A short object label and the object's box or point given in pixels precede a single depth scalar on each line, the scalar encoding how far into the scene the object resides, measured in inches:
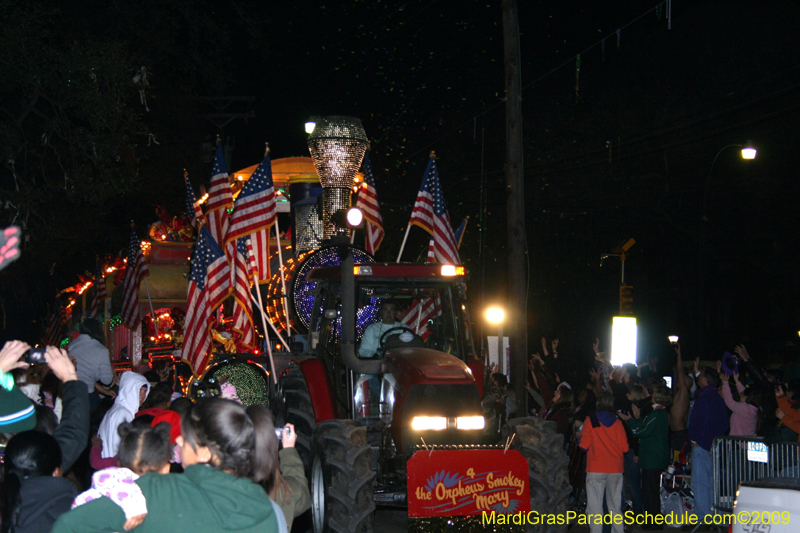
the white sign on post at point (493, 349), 638.8
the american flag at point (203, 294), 482.6
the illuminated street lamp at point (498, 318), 601.5
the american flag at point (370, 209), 555.8
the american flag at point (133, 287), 706.8
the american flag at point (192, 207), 635.8
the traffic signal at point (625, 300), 756.0
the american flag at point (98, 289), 883.7
